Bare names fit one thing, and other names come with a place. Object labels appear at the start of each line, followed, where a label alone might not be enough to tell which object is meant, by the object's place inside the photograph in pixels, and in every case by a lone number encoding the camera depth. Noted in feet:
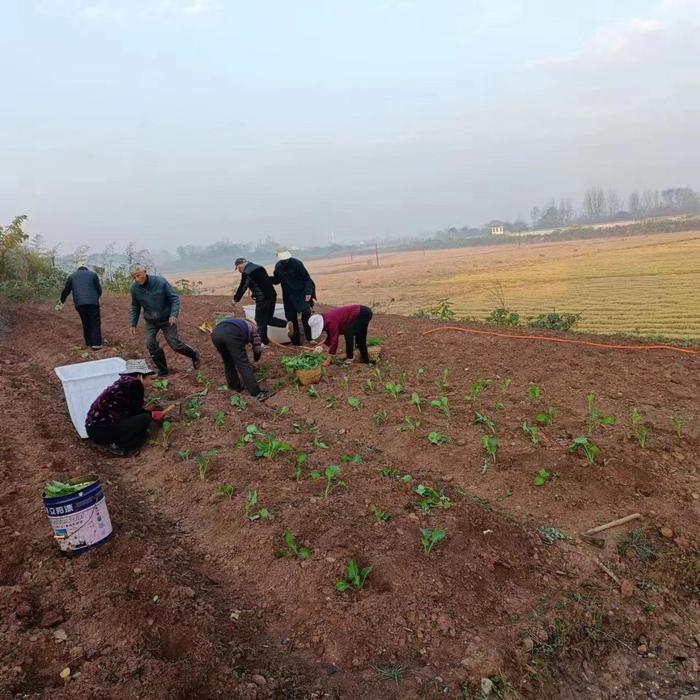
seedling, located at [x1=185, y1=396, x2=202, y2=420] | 17.97
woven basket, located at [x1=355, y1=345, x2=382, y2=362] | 22.93
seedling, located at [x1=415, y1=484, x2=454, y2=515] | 11.82
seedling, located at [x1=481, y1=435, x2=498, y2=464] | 14.07
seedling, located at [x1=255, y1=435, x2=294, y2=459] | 14.51
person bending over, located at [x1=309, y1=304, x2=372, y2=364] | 20.20
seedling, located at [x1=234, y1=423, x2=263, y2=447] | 15.56
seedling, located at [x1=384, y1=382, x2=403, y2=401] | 18.75
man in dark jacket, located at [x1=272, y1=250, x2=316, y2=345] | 24.25
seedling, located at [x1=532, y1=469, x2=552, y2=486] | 12.78
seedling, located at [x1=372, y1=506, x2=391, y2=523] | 11.37
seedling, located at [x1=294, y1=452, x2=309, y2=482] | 13.25
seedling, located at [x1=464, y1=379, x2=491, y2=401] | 18.09
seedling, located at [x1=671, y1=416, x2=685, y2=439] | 14.80
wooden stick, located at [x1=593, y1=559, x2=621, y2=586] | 9.97
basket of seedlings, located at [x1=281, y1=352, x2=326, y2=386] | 20.48
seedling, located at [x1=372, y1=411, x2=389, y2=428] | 17.03
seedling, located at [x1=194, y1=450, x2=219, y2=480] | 13.92
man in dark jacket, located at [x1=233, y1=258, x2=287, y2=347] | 23.36
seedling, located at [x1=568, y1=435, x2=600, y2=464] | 13.37
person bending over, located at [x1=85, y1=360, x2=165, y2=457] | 15.84
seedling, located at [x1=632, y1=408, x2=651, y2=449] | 14.16
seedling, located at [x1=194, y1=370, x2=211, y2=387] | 21.85
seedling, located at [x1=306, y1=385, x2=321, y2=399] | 19.62
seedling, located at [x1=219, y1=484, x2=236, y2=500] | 12.79
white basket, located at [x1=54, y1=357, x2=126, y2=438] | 17.66
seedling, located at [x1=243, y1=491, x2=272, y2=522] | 11.73
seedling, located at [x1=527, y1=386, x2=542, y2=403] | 16.57
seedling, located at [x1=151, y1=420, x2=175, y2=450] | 16.22
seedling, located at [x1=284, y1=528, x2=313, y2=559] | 10.44
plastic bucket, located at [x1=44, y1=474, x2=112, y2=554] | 10.06
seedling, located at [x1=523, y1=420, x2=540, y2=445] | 14.65
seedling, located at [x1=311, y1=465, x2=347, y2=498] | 12.44
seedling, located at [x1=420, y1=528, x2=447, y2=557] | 10.19
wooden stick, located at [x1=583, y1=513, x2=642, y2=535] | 11.23
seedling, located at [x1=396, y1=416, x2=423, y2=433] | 16.22
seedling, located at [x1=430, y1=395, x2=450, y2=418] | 16.87
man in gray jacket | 21.48
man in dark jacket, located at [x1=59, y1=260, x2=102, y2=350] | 26.50
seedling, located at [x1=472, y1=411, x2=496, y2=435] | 15.54
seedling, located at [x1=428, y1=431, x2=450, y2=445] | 15.05
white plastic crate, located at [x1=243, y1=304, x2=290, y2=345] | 26.91
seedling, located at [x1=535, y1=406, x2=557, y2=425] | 15.64
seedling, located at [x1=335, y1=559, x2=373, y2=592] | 9.53
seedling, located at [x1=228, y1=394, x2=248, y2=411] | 19.07
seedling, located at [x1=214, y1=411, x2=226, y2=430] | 17.03
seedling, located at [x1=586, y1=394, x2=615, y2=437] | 15.16
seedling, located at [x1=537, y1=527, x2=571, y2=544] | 10.94
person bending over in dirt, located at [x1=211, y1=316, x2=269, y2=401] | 19.44
